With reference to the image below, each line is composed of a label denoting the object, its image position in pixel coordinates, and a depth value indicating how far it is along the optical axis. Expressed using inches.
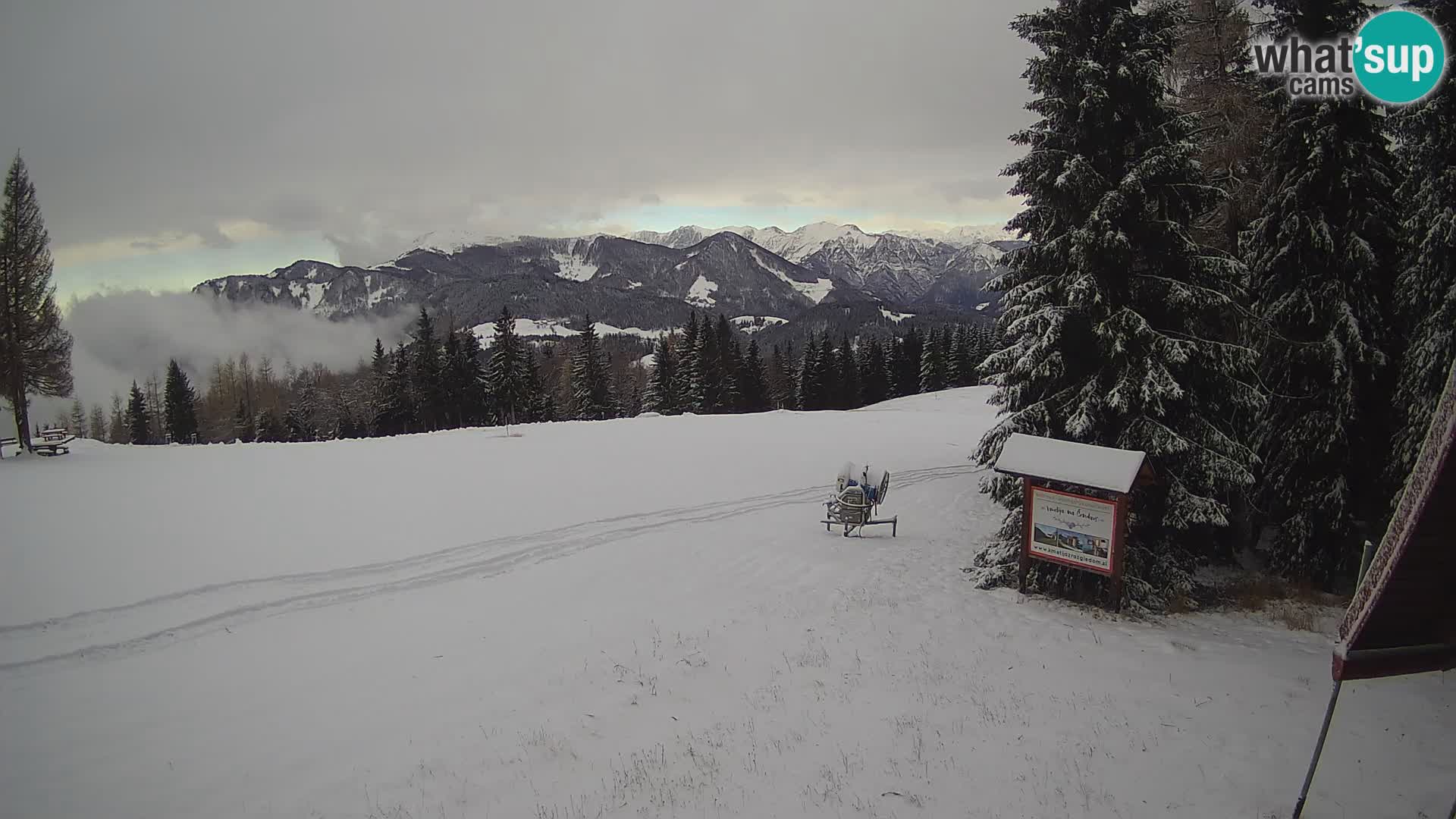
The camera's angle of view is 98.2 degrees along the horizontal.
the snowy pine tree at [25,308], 965.8
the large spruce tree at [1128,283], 432.1
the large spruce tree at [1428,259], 401.7
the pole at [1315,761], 207.7
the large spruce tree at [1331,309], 477.1
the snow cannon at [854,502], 690.2
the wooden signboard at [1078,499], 425.1
